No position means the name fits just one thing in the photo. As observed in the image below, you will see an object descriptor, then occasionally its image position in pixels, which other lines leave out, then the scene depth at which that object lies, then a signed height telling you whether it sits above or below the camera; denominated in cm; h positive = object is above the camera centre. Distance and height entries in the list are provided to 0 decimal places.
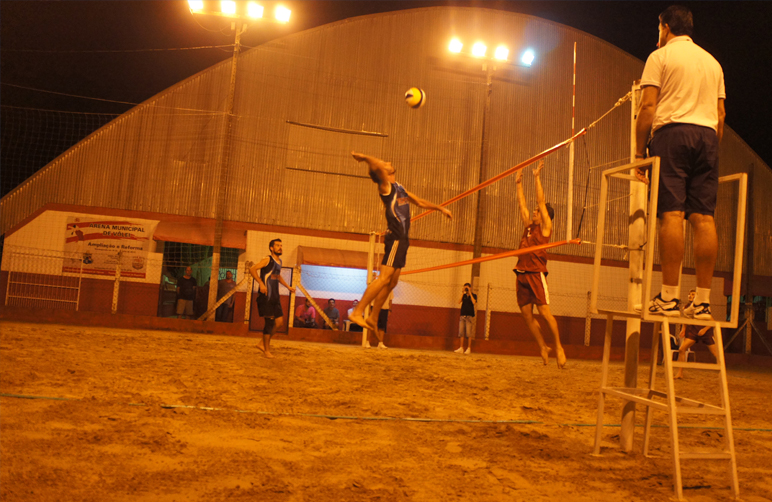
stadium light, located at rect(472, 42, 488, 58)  1506 +673
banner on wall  1405 +43
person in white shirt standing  303 +89
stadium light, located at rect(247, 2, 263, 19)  1387 +672
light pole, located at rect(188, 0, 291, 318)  1376 +507
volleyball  628 +220
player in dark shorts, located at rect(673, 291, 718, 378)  750 -37
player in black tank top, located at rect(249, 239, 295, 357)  750 -16
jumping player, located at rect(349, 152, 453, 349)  517 +47
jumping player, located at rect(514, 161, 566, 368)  623 +26
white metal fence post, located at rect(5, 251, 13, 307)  1323 -33
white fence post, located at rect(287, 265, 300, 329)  1219 -13
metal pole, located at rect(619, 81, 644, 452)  367 +11
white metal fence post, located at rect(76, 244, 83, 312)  1327 -51
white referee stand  286 -28
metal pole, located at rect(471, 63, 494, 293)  1505 +292
